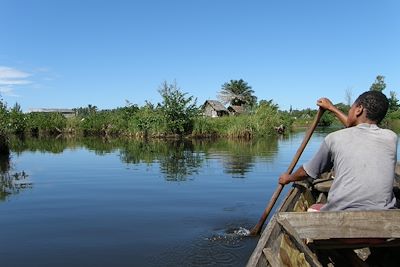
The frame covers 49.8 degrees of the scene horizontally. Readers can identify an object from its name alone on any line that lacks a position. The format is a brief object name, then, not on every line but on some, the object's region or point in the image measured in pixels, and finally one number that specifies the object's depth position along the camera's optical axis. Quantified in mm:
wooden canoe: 3256
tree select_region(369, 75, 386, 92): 81381
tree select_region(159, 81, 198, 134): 37938
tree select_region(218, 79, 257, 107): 79375
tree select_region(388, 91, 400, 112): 80456
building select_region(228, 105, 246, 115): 69200
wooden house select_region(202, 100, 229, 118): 66381
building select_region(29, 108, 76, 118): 103425
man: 3389
